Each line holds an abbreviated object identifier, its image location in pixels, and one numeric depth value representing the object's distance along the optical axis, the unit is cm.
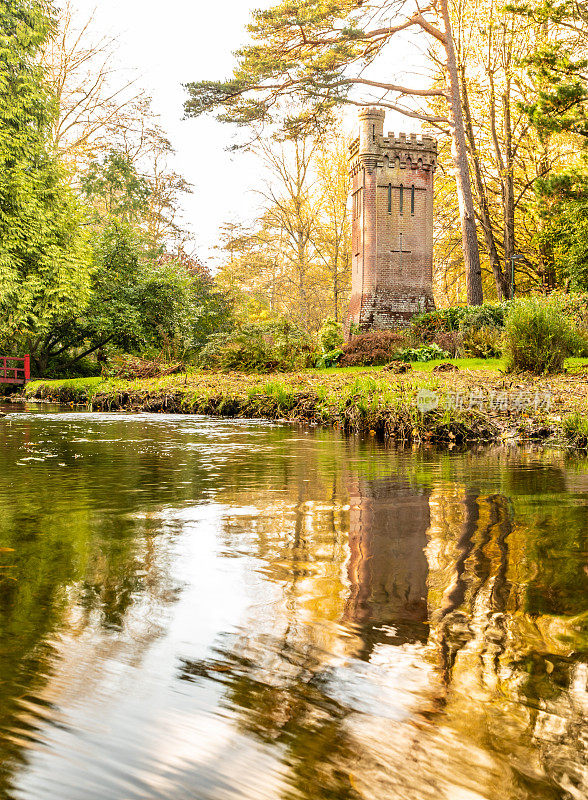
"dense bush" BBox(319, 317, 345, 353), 2319
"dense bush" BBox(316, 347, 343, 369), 2130
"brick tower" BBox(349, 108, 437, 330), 2659
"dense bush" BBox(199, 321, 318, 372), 2075
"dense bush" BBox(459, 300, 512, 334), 2036
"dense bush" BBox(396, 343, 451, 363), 1941
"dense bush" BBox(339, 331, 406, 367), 2041
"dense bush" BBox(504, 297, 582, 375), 1278
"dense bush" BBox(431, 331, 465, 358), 2022
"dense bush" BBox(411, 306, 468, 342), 2218
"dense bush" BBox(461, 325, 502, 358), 1869
